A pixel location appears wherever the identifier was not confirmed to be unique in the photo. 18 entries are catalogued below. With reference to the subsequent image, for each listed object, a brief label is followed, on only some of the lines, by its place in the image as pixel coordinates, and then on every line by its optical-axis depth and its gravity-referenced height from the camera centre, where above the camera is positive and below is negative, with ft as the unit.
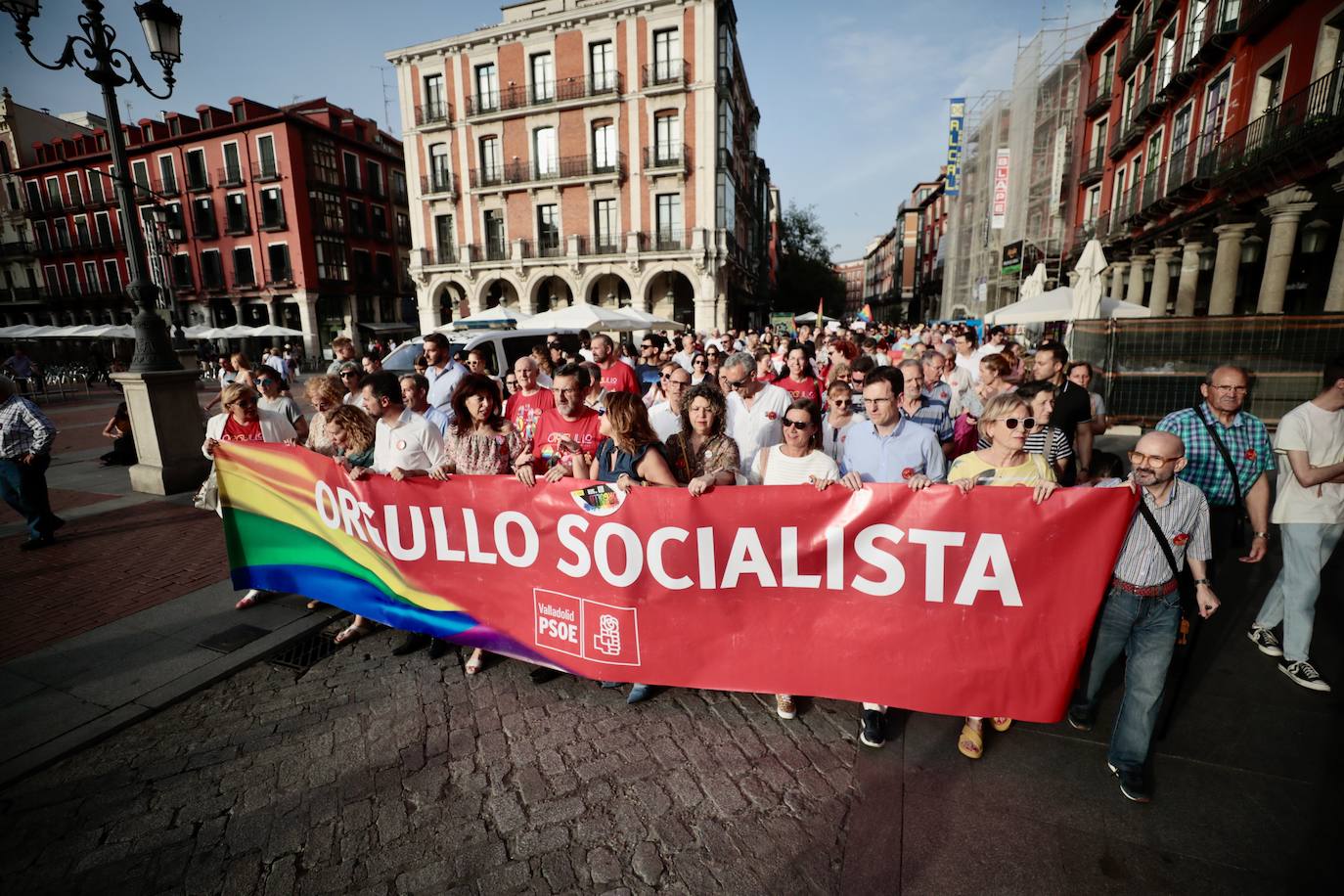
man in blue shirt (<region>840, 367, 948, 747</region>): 11.33 -2.19
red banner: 9.09 -4.25
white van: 42.84 -0.45
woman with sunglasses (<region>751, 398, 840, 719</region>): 10.82 -2.33
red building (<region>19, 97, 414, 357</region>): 113.09 +27.52
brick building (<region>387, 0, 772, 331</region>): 87.76 +29.08
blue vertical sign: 124.98 +40.19
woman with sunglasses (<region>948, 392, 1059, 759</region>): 9.41 -2.20
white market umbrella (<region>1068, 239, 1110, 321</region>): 38.37 +2.79
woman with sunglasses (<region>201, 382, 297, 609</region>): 15.87 -1.99
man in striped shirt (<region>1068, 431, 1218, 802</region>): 8.68 -3.86
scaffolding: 85.35 +25.69
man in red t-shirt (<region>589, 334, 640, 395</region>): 23.71 -1.18
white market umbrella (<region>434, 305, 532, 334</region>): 60.54 +2.36
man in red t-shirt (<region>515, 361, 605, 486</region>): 13.42 -2.11
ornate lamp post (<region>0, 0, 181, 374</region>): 22.65 +10.83
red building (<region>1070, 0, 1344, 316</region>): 40.42 +14.49
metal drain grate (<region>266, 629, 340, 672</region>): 13.06 -6.94
